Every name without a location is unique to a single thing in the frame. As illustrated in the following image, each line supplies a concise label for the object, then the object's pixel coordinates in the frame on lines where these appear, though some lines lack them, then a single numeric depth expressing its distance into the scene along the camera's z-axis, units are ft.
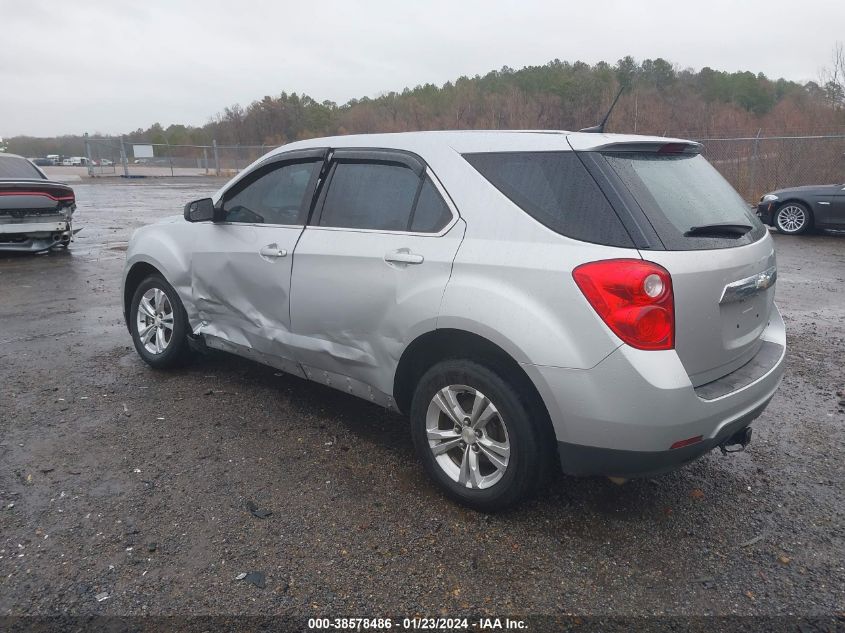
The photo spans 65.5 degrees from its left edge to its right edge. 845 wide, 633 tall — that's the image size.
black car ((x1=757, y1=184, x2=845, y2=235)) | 41.29
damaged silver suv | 8.74
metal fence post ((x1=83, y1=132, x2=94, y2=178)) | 119.26
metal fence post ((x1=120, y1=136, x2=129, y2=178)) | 127.44
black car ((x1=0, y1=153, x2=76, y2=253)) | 32.86
